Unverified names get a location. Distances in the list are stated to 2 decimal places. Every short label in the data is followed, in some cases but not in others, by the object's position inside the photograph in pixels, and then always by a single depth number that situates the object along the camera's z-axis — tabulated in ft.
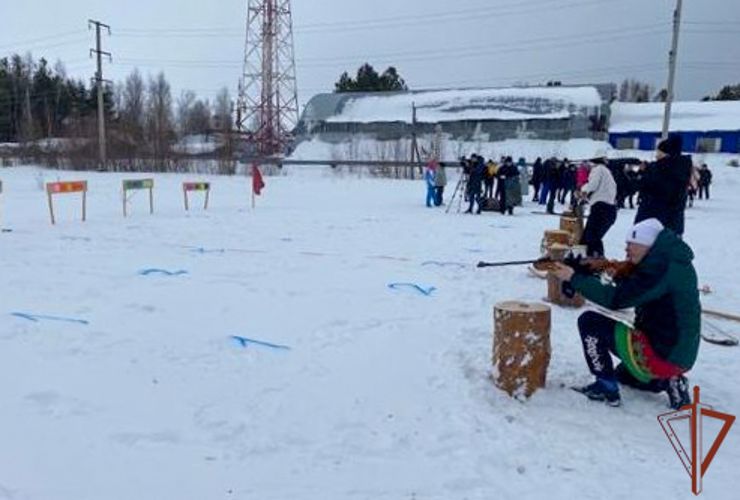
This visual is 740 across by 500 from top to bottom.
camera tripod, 55.83
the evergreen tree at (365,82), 204.54
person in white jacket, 26.37
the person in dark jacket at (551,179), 56.77
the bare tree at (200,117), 266.81
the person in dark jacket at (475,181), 53.78
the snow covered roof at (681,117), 137.59
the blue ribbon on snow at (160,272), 26.35
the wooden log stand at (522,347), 13.70
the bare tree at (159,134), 133.39
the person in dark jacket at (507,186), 53.67
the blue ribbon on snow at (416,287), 23.91
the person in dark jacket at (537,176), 63.42
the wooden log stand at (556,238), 26.32
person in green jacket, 12.34
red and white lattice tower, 150.51
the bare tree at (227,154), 119.65
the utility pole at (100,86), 123.24
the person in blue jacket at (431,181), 59.06
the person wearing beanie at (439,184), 59.47
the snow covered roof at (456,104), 141.08
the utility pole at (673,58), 69.46
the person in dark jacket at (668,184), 20.84
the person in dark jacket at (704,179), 72.43
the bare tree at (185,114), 253.24
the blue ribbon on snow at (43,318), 19.07
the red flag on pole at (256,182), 59.41
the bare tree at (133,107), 147.23
